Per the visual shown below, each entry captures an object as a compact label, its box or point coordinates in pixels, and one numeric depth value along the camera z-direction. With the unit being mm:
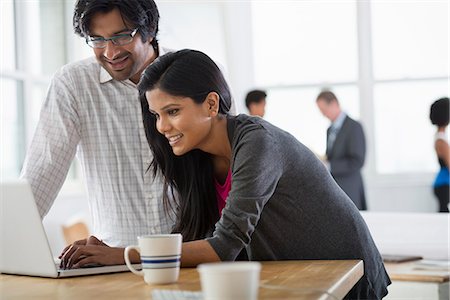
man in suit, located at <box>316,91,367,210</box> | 7573
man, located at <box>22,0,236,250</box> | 2980
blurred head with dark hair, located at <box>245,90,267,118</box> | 8050
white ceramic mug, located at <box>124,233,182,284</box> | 2205
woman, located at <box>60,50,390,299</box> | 2453
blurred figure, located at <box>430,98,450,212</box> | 6576
